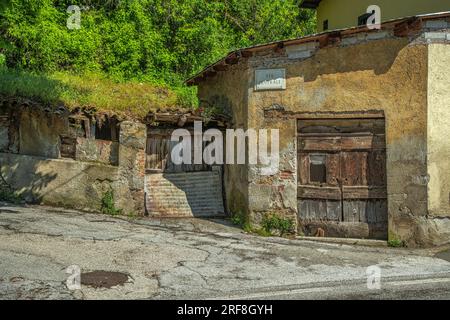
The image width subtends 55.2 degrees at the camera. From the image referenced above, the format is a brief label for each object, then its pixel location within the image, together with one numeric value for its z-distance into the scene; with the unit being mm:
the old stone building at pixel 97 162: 10656
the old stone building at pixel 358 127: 8469
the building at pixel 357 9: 11102
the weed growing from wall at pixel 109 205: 10562
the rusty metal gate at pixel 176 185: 11000
